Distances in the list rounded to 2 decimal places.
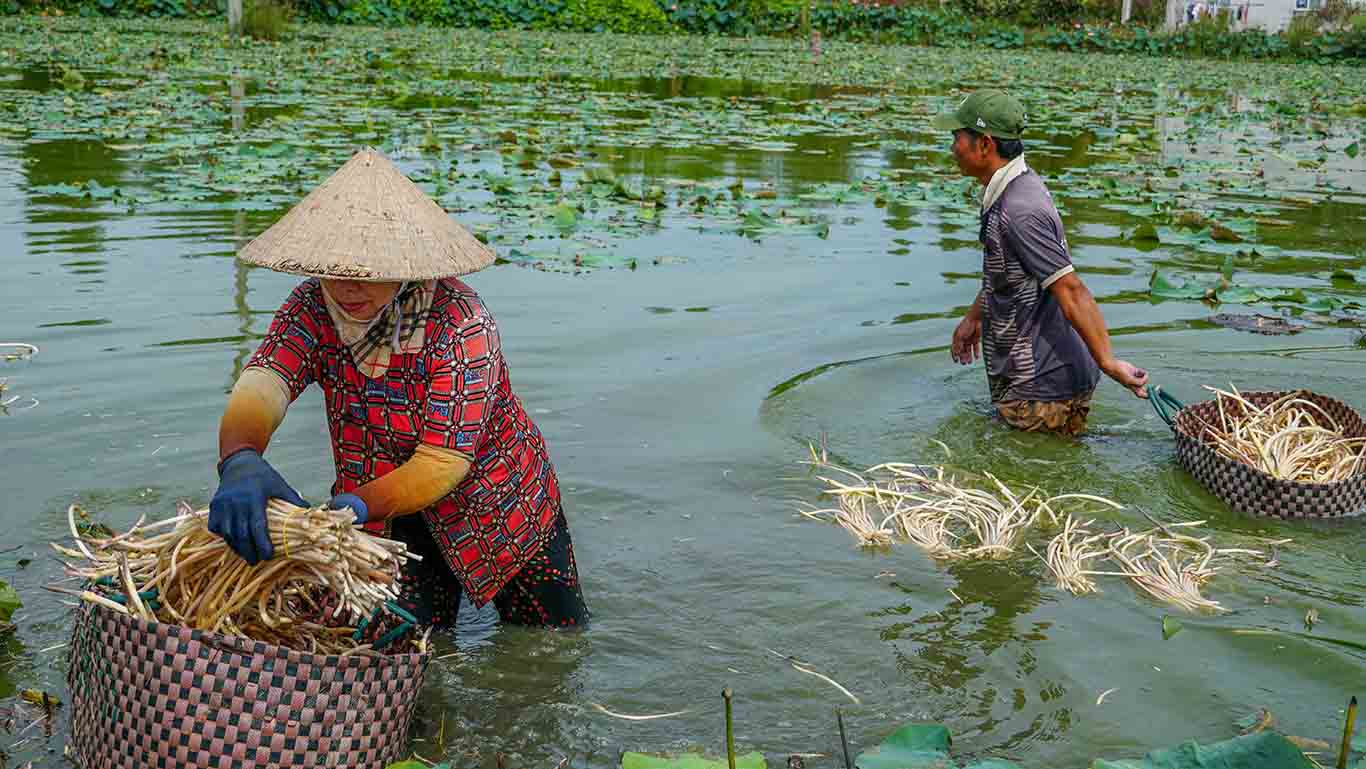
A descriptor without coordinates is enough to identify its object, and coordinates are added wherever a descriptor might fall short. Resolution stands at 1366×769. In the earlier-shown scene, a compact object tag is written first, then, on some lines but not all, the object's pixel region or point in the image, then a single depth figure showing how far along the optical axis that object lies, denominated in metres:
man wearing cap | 4.93
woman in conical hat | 2.77
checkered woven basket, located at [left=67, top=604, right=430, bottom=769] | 2.45
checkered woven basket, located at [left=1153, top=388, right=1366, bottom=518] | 4.45
